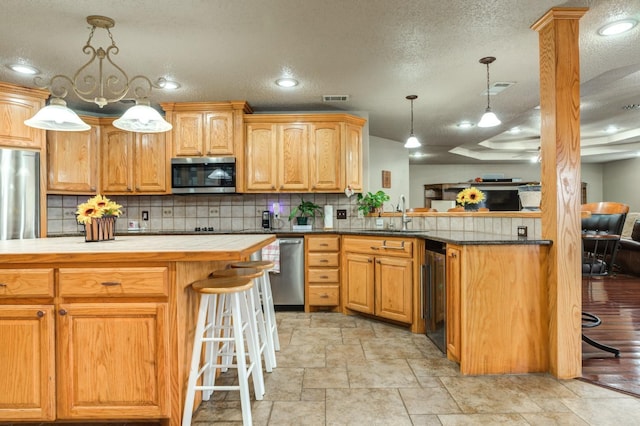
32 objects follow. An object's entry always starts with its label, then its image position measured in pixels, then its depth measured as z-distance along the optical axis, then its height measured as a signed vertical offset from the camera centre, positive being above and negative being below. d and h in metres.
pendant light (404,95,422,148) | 4.48 +0.90
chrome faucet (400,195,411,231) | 3.81 -0.04
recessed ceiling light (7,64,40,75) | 3.12 +1.31
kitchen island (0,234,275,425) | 1.66 -0.56
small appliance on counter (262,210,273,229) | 4.33 -0.05
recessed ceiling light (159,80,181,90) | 3.51 +1.31
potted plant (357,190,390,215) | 4.30 +0.15
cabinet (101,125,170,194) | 4.20 +0.63
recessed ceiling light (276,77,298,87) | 3.46 +1.31
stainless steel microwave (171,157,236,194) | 4.09 +0.47
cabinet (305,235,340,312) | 3.88 -0.58
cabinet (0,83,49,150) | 3.47 +1.01
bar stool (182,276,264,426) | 1.69 -0.64
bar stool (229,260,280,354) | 2.42 -0.51
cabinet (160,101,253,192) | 4.11 +0.96
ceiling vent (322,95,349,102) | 3.97 +1.31
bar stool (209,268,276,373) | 2.29 -0.76
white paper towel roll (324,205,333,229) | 4.38 -0.02
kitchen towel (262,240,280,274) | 3.83 -0.41
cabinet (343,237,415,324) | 3.22 -0.59
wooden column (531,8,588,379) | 2.25 +0.12
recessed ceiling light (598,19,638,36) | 2.47 +1.31
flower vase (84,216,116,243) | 2.21 -0.08
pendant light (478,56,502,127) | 3.29 +0.86
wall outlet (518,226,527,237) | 2.80 -0.14
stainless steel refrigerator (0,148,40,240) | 3.43 +0.23
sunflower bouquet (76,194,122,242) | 2.20 -0.01
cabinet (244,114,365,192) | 4.18 +0.74
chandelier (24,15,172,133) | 2.09 +0.61
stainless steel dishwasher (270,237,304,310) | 3.89 -0.65
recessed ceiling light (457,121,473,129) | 5.30 +1.35
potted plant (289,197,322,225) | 4.29 +0.05
